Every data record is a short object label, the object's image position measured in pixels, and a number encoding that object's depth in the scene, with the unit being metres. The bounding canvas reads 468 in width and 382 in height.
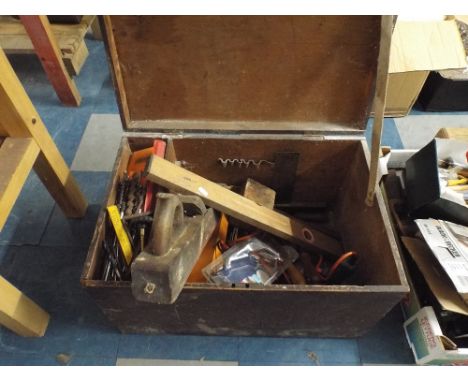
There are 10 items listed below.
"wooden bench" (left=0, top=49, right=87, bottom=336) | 0.84
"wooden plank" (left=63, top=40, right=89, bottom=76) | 1.59
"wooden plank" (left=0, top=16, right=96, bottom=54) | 1.60
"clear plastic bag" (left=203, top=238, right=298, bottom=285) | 0.94
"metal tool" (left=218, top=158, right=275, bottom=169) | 1.05
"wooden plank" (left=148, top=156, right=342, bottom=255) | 0.88
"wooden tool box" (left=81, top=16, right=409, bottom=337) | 0.76
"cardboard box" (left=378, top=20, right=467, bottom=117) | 1.34
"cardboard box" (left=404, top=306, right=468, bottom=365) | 0.86
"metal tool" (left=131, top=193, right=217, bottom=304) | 0.62
